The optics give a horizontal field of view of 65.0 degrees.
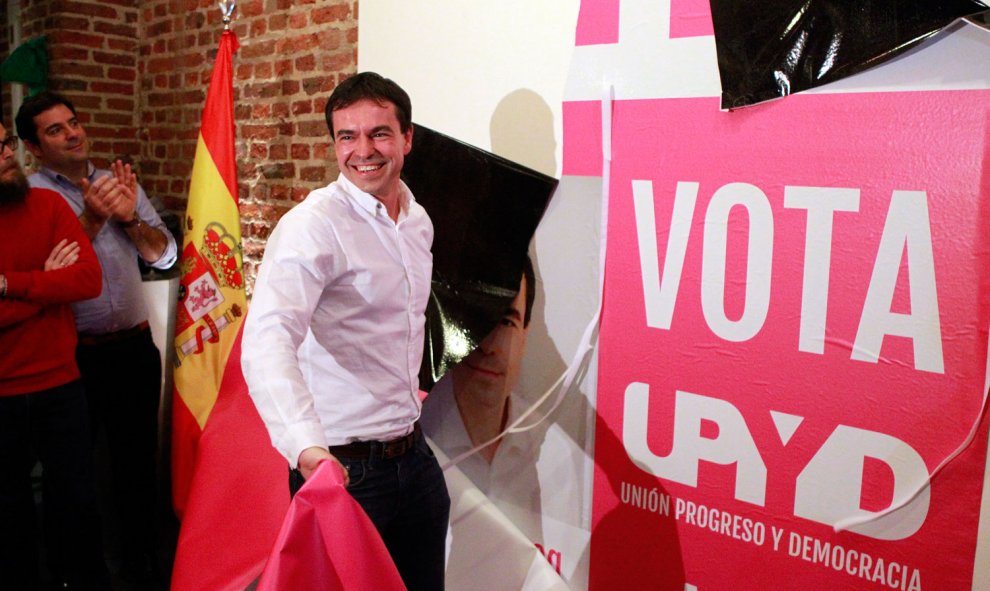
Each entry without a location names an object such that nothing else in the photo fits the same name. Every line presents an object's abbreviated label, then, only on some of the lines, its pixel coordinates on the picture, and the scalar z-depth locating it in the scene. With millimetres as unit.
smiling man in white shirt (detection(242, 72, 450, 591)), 1402
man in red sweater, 2119
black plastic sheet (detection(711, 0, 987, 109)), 1438
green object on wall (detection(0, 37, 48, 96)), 3488
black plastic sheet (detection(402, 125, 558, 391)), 2014
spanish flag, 2207
